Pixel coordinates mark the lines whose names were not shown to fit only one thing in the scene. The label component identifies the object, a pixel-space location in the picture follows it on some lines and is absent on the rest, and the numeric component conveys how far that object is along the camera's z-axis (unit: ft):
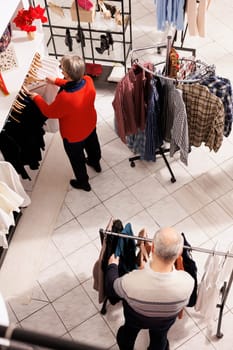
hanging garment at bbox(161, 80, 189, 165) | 11.95
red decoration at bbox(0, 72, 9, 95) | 10.92
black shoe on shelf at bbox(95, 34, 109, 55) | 15.94
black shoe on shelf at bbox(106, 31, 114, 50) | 15.83
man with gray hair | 8.22
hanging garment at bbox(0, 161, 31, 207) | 10.84
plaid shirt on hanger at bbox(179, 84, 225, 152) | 11.83
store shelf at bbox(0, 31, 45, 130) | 10.93
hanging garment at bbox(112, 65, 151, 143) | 12.04
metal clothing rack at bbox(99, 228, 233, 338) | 8.83
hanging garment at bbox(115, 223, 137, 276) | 9.85
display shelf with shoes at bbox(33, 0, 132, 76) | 15.38
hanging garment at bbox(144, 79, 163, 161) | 12.10
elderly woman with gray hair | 11.21
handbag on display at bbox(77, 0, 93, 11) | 15.01
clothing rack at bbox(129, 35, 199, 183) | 11.57
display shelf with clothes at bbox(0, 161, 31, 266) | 10.89
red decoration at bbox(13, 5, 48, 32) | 11.78
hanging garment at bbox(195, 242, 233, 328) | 9.61
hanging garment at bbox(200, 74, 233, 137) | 11.84
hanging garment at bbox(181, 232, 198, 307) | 9.96
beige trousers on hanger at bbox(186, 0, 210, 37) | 15.37
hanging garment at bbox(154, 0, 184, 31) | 15.49
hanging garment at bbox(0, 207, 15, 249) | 10.89
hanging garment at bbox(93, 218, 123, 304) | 9.62
